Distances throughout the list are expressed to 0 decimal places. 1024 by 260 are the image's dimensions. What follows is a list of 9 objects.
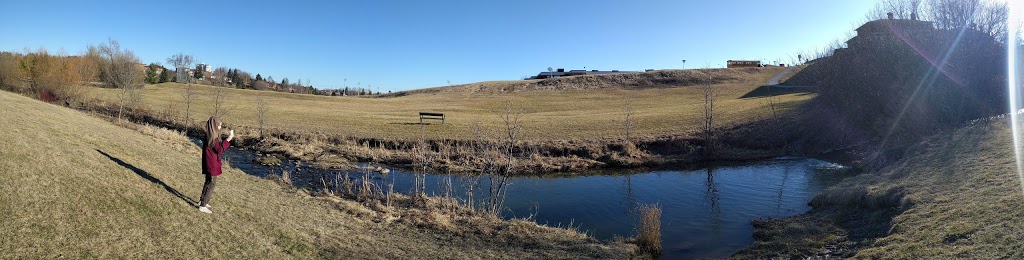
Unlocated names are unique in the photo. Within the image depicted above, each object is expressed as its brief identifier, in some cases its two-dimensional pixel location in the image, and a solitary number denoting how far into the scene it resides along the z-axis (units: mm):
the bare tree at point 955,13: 28234
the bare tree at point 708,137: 34312
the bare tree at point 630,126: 36062
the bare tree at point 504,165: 17375
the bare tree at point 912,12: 31762
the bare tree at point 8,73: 46250
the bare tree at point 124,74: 42397
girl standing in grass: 11234
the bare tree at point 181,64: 124312
